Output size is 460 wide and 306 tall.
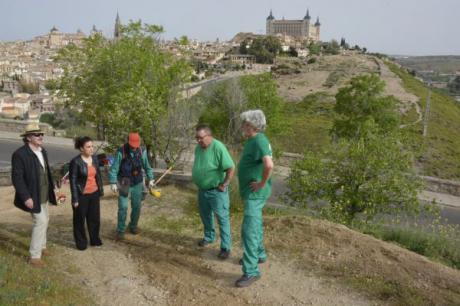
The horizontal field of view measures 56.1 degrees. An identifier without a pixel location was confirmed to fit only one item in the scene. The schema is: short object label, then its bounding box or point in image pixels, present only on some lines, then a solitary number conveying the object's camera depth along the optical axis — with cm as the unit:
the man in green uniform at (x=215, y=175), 527
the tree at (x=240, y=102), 2117
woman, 539
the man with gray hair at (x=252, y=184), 450
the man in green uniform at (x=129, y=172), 580
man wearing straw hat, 483
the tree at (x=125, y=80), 1072
